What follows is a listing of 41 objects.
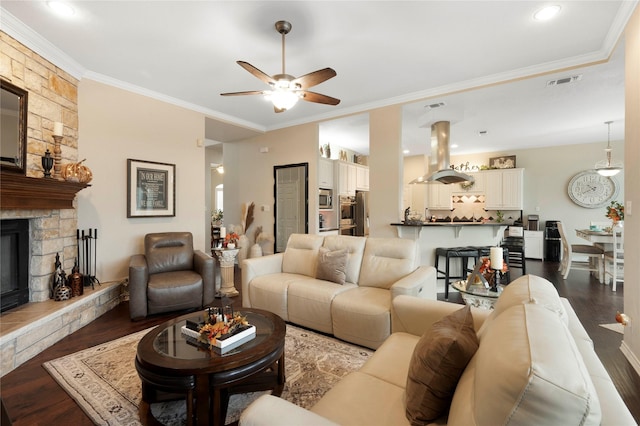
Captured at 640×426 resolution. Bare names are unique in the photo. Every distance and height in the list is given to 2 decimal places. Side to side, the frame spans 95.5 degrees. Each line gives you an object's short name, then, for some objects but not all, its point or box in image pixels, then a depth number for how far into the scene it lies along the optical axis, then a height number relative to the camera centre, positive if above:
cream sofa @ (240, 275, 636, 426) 0.62 -0.43
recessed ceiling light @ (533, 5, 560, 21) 2.39 +1.68
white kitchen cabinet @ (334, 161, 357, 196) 6.07 +0.76
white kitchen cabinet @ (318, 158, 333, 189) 5.53 +0.77
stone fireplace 2.86 -0.35
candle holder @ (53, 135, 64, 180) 2.98 +0.57
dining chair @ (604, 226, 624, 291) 4.36 -0.72
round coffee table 1.50 -0.84
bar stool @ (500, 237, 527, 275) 6.04 -0.77
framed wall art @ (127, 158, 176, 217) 3.95 +0.34
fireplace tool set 3.45 -0.50
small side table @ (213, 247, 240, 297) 4.18 -0.81
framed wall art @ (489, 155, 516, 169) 7.50 +1.32
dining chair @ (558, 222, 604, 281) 4.95 -0.74
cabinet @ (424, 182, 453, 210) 8.17 +0.43
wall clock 6.62 +0.54
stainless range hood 4.92 +0.99
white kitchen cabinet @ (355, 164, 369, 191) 6.84 +0.84
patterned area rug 1.80 -1.21
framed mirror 2.52 +0.76
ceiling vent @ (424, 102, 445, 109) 4.29 +1.61
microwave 5.62 +0.27
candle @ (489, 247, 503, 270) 2.30 -0.37
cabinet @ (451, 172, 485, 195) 7.73 +0.69
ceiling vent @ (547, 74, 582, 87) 3.47 +1.61
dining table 4.61 -0.42
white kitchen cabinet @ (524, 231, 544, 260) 7.02 -0.78
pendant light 5.69 +0.93
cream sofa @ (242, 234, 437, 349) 2.50 -0.75
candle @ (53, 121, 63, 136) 2.87 +0.83
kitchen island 4.32 -0.34
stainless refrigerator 6.75 -0.07
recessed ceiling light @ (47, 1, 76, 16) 2.38 +1.71
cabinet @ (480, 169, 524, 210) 7.30 +0.59
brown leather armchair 3.12 -0.76
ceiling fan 2.43 +1.13
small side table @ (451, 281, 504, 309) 2.25 -0.64
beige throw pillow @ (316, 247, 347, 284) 3.10 -0.59
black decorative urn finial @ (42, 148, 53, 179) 2.82 +0.47
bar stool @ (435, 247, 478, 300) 4.14 -0.61
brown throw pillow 1.04 -0.59
